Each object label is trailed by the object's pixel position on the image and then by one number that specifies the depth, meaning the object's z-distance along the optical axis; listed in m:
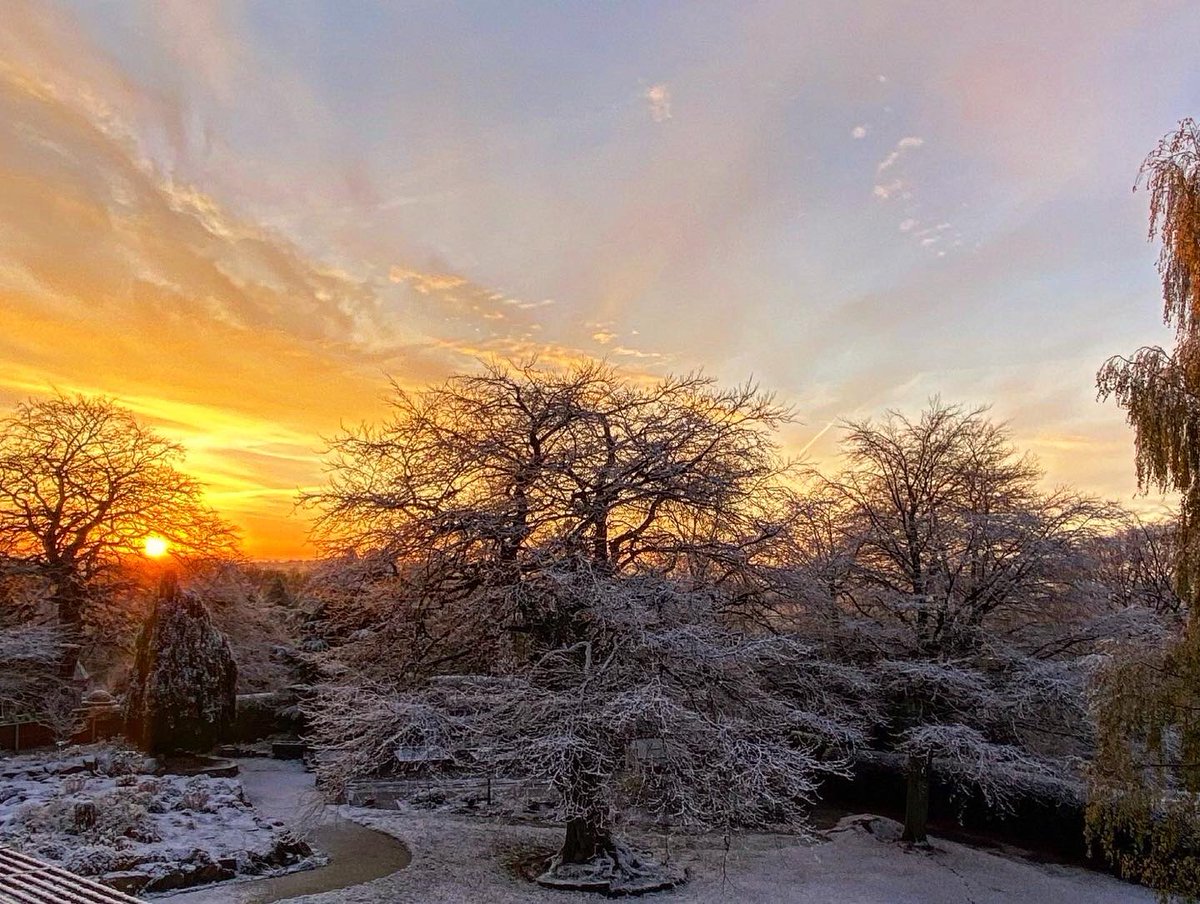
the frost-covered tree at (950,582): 12.14
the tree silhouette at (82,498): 19.25
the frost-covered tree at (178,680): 15.77
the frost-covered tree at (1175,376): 6.91
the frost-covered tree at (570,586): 9.23
